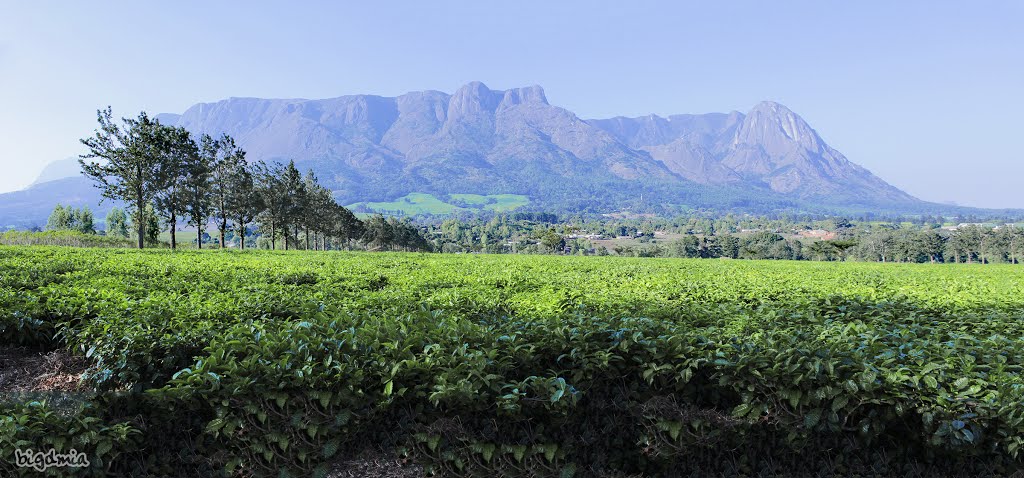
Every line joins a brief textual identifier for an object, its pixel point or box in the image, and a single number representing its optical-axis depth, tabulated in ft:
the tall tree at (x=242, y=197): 136.15
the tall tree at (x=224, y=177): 130.40
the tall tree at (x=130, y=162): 98.58
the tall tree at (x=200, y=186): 114.73
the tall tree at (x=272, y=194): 147.07
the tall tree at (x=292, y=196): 151.33
